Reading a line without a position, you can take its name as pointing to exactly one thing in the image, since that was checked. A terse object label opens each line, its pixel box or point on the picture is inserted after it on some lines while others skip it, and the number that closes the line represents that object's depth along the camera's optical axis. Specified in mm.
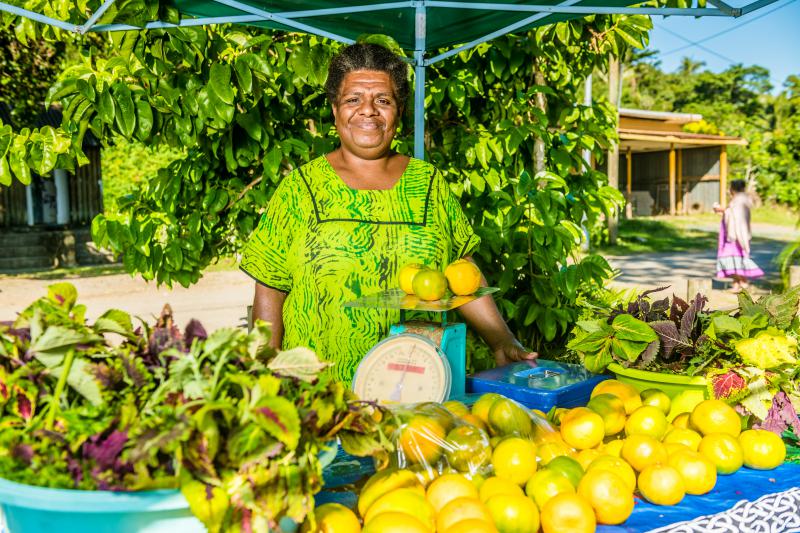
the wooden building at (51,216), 15031
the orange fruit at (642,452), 1667
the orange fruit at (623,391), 1974
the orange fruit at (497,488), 1472
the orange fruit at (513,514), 1399
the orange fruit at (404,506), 1367
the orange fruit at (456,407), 1767
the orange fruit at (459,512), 1362
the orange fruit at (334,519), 1325
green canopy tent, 2979
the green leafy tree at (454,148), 3643
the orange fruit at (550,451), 1677
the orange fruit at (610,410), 1823
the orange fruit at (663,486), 1578
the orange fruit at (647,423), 1801
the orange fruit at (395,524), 1288
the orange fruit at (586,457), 1681
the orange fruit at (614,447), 1760
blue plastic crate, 2143
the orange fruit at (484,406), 1759
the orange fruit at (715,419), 1865
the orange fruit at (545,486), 1477
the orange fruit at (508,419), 1682
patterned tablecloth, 1512
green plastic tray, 2080
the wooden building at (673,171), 24500
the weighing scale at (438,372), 1984
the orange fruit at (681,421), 1953
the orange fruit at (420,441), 1548
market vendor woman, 2441
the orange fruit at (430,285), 2051
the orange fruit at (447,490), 1446
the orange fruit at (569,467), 1554
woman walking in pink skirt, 10148
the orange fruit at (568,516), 1390
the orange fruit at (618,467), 1581
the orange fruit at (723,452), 1765
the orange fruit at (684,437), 1797
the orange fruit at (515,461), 1541
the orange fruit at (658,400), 1991
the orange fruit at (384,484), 1441
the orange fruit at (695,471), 1631
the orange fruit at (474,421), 1708
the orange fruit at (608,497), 1477
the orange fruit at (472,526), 1300
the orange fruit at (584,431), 1737
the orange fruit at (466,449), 1586
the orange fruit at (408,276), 2160
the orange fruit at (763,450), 1813
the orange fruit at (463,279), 2143
